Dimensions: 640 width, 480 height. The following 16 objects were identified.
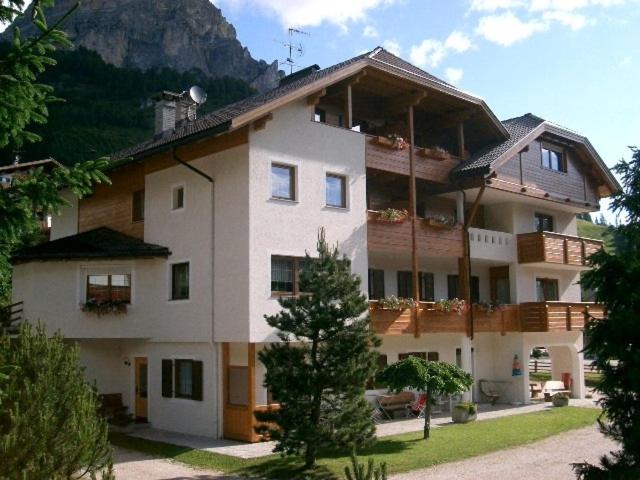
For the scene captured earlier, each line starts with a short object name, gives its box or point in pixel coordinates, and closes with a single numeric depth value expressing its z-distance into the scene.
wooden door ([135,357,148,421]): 23.52
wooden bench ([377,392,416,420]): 23.89
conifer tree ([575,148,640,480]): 11.65
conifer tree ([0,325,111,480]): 8.36
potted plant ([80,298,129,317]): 22.42
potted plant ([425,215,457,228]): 25.17
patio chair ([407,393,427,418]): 24.55
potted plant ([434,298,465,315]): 25.06
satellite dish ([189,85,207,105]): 27.74
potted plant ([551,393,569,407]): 27.27
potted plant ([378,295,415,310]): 22.84
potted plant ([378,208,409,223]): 23.39
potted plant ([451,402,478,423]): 22.91
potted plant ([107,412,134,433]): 22.30
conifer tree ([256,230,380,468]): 15.49
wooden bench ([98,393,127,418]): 22.77
